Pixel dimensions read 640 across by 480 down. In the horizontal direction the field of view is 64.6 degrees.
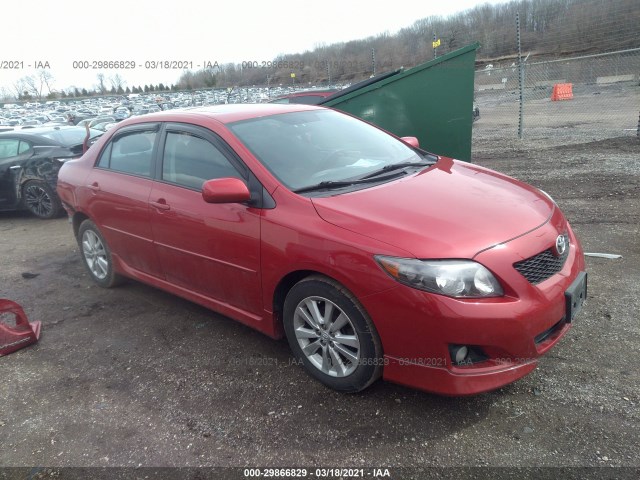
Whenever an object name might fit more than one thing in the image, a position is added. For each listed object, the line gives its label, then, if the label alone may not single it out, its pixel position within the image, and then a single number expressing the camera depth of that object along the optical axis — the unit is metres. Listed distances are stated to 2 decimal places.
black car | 8.12
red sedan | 2.49
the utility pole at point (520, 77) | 11.39
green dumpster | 7.13
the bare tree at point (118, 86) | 48.60
